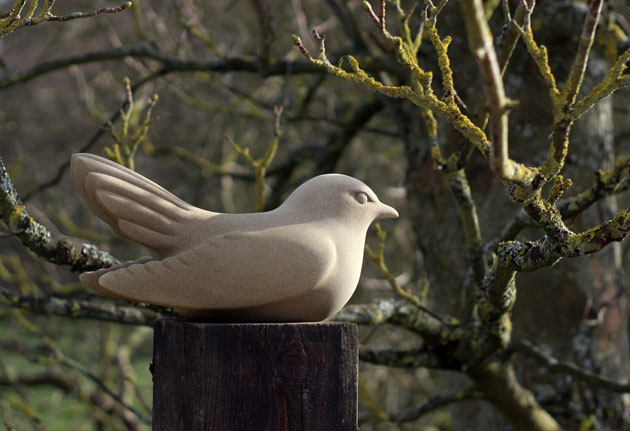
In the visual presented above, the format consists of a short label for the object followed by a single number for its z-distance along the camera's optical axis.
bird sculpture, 2.81
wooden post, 2.70
